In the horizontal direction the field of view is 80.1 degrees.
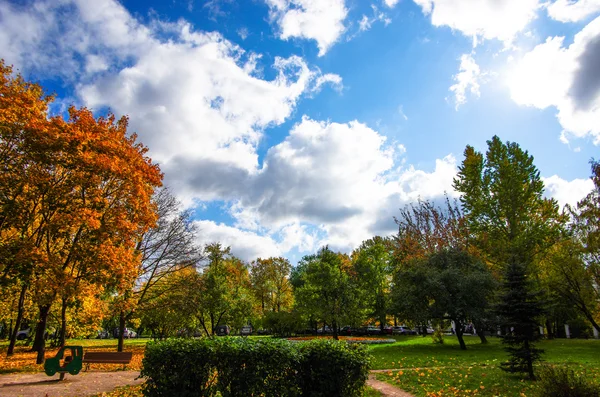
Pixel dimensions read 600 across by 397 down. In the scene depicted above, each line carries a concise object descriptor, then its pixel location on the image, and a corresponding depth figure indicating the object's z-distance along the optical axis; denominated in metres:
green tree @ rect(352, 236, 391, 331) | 38.94
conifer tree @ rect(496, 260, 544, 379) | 10.88
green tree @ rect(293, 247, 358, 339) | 29.33
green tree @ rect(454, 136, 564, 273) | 30.27
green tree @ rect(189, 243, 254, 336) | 29.30
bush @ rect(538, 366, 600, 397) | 6.00
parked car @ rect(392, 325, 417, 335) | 46.16
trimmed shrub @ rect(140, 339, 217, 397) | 6.61
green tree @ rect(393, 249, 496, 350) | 21.88
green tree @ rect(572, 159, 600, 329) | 23.61
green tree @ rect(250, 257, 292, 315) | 54.53
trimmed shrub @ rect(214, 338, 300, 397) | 6.54
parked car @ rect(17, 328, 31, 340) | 39.59
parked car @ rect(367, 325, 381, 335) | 44.19
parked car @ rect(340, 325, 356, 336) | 42.75
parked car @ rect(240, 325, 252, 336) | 59.00
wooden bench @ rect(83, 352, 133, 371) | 13.33
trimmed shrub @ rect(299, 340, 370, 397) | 6.95
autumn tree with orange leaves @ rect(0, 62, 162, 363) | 13.91
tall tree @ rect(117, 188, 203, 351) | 22.92
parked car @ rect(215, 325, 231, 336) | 55.17
